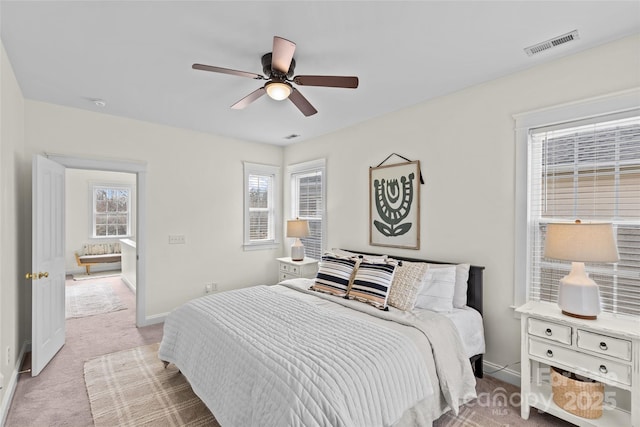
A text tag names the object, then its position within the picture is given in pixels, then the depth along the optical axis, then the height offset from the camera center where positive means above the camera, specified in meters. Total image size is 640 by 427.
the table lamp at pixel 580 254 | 1.89 -0.26
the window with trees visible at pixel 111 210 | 7.77 +0.00
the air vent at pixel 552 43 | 2.09 +1.23
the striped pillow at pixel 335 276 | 3.03 -0.66
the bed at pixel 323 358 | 1.55 -0.90
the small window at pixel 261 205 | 5.02 +0.11
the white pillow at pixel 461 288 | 2.74 -0.68
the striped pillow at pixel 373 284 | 2.70 -0.66
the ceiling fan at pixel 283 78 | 1.92 +0.95
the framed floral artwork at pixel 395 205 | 3.41 +0.08
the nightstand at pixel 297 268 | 4.37 -0.84
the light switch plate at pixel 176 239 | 4.24 -0.40
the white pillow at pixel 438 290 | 2.61 -0.68
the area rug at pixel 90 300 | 4.63 -1.55
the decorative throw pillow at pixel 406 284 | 2.64 -0.65
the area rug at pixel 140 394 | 2.21 -1.52
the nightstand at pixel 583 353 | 1.83 -0.91
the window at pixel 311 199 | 4.70 +0.20
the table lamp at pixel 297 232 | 4.55 -0.31
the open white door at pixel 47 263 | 2.79 -0.53
